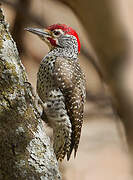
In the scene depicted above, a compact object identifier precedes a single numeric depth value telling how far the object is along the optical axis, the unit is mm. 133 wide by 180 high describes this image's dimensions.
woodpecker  6879
